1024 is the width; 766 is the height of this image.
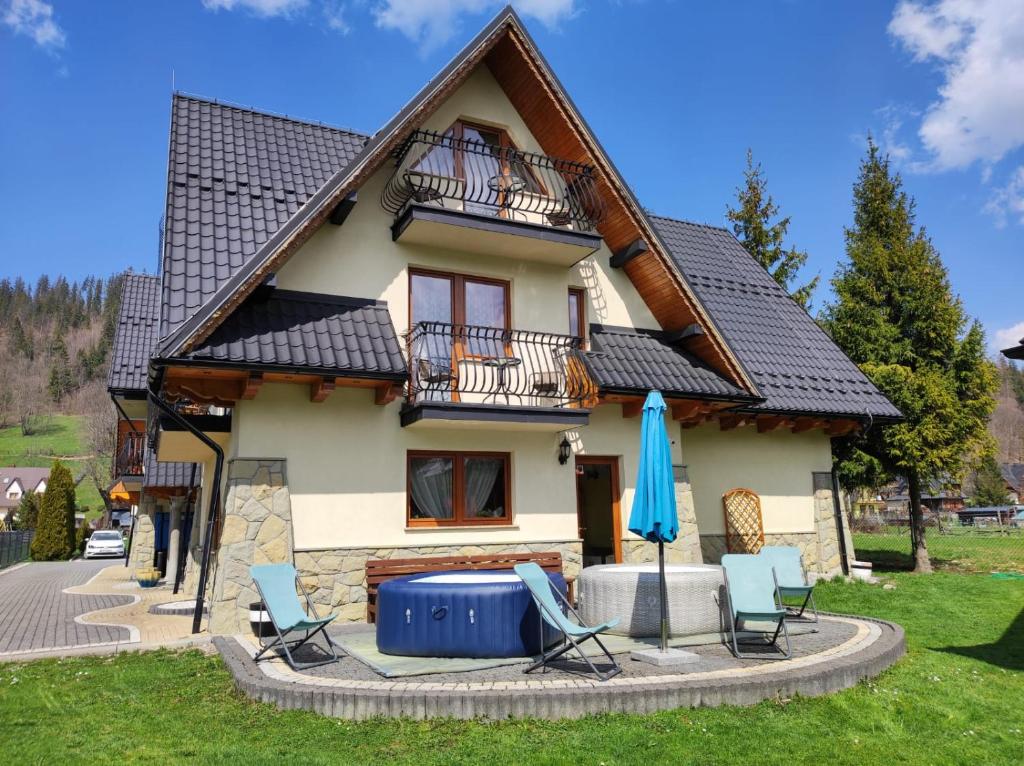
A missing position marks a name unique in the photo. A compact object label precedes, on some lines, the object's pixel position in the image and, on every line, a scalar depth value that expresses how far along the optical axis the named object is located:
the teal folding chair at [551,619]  6.71
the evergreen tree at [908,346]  17.39
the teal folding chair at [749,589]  7.89
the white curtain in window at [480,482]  11.84
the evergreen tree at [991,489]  49.41
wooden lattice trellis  14.66
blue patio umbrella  7.75
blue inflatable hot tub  7.62
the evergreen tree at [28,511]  44.84
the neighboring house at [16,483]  73.56
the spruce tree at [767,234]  24.88
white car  36.75
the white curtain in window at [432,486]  11.47
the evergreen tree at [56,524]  35.88
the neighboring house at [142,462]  17.67
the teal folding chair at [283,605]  7.53
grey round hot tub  8.71
